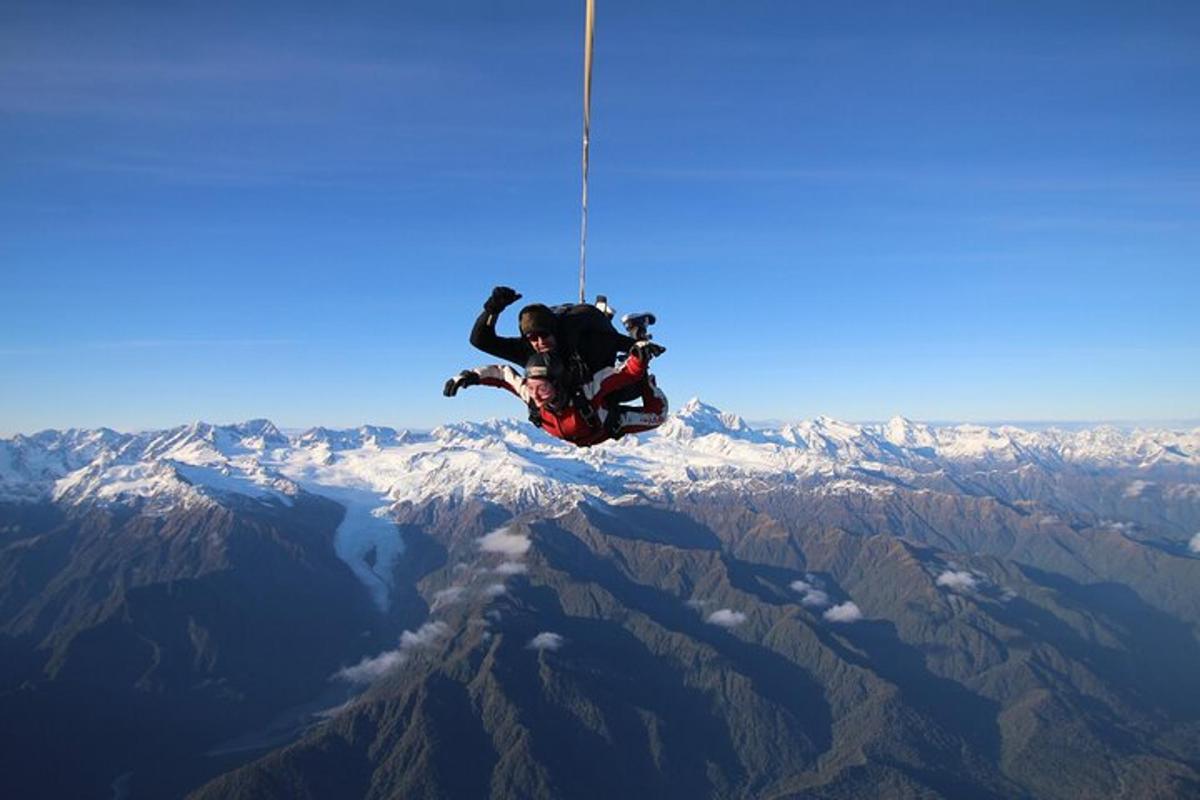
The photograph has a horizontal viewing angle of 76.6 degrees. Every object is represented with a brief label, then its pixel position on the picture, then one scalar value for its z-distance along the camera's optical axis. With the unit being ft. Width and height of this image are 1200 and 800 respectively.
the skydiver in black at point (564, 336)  47.14
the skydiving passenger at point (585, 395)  48.83
